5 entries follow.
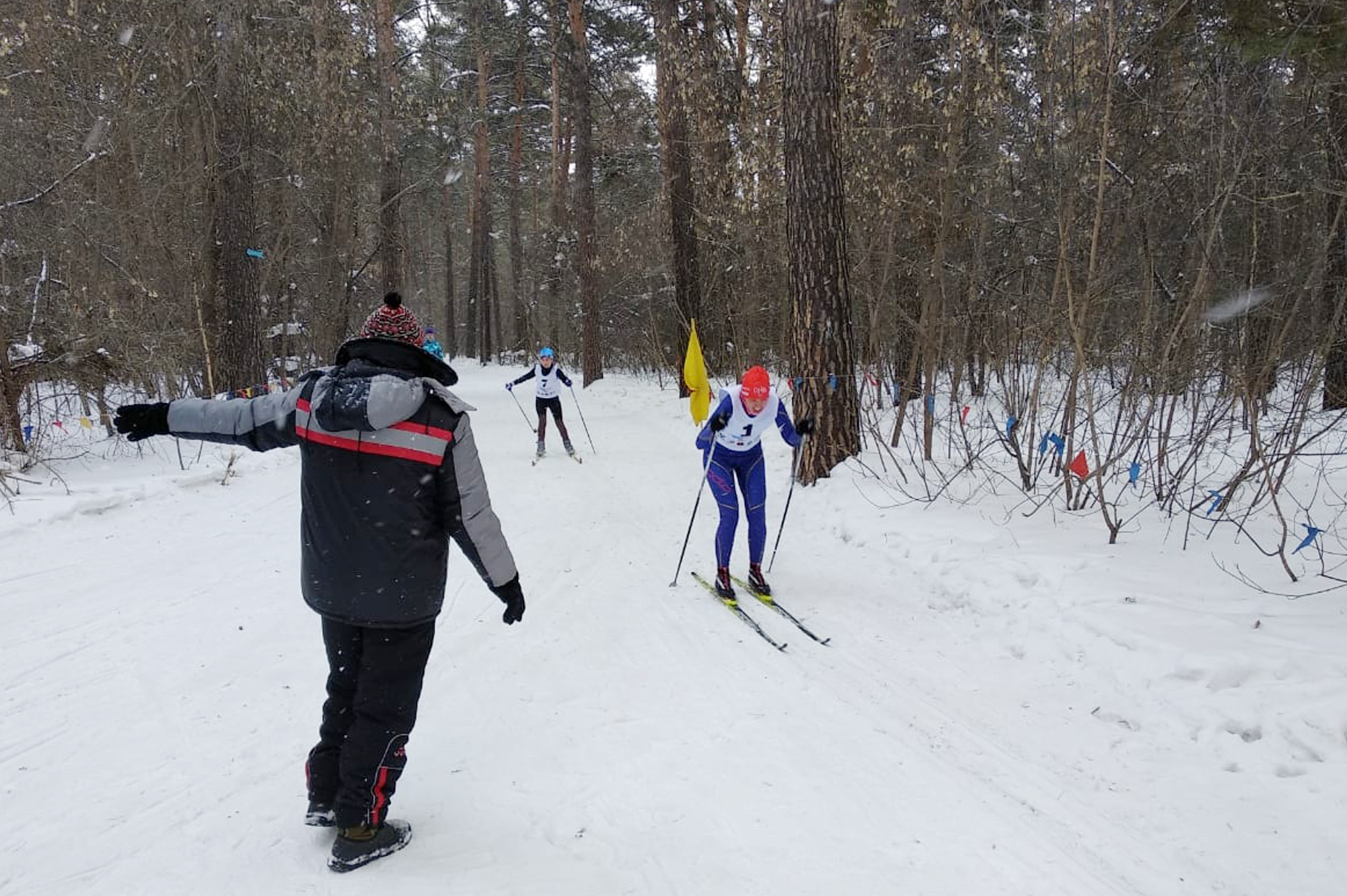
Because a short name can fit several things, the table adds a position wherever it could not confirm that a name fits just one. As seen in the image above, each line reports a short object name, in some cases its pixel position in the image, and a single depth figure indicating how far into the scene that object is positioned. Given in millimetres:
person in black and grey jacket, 2652
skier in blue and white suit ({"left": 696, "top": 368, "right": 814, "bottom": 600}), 5793
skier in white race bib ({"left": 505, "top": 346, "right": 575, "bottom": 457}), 11633
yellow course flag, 9922
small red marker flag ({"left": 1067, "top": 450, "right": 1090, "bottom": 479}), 5745
